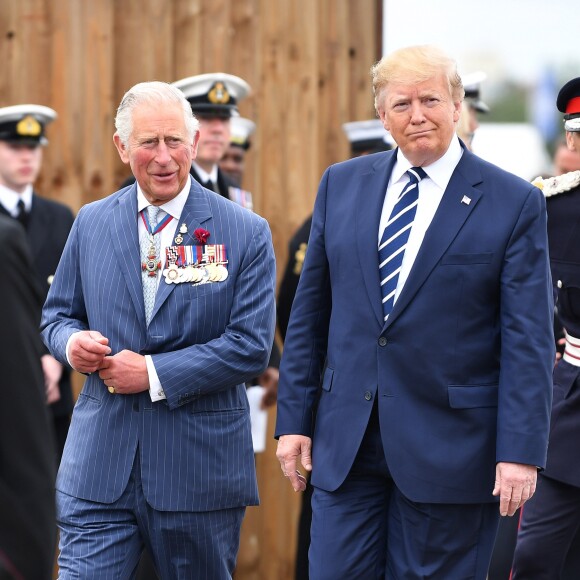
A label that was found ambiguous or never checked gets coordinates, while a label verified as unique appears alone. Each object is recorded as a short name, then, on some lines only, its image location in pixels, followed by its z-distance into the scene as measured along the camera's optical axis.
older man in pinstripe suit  8.12
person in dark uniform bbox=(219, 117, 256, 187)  13.66
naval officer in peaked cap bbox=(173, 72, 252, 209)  11.90
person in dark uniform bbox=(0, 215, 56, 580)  4.81
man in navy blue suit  7.59
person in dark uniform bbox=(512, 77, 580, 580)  9.19
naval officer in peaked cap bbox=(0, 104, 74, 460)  12.12
